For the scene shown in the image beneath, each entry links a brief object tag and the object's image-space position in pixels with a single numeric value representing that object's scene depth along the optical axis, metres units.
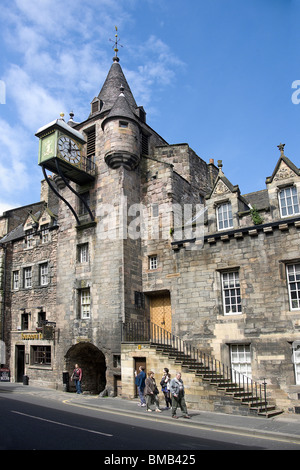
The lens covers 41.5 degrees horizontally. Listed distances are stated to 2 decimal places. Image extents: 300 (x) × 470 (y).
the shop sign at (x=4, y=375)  25.09
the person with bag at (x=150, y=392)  14.34
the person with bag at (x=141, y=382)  15.66
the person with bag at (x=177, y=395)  12.74
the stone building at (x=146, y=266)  16.25
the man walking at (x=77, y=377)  20.10
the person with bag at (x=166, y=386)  15.25
